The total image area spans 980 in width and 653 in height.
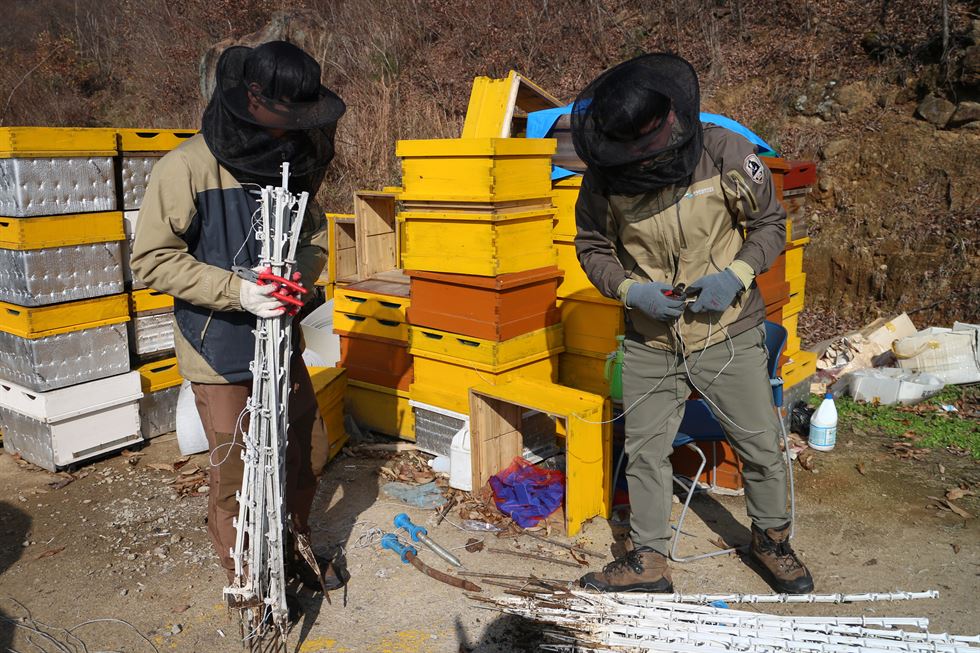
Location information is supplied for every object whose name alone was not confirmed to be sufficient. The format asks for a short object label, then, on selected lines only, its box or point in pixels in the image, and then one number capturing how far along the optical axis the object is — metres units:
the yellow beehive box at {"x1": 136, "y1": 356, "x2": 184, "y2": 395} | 5.64
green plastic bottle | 4.09
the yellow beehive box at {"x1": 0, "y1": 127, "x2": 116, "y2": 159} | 4.81
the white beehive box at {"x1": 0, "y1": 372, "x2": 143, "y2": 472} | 5.19
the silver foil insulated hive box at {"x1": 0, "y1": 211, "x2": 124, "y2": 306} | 4.95
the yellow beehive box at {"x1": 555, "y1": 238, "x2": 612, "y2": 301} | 5.18
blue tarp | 5.88
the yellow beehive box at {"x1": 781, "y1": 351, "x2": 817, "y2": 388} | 5.39
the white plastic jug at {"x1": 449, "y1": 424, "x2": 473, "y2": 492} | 4.77
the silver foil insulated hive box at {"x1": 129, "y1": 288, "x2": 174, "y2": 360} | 5.54
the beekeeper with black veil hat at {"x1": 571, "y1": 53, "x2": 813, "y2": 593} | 3.22
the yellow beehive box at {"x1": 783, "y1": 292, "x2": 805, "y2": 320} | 5.79
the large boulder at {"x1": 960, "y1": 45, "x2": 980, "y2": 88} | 8.23
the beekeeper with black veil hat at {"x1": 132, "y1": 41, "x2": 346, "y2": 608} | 2.97
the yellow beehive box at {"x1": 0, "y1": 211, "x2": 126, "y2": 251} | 4.92
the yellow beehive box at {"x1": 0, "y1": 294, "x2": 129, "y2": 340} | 5.02
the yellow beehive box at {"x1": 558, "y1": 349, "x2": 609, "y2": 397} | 5.28
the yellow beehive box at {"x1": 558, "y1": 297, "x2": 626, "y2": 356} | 5.09
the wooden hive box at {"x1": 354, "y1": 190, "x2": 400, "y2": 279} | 6.26
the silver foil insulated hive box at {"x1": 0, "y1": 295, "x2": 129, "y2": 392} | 5.06
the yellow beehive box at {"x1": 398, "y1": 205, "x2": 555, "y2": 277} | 4.75
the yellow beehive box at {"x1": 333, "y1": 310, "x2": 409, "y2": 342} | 5.57
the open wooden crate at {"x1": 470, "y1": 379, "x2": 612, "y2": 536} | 4.27
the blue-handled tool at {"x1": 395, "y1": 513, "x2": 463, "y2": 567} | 4.05
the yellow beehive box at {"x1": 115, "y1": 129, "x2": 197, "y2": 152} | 5.34
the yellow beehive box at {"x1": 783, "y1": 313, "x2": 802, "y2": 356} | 5.73
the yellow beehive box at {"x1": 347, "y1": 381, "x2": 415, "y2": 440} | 5.64
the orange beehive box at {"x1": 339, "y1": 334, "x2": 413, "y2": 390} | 5.62
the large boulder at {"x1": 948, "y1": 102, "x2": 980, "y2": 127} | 8.16
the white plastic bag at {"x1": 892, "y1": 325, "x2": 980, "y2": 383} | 6.43
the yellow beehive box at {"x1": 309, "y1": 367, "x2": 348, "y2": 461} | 5.31
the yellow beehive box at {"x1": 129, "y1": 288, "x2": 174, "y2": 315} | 5.50
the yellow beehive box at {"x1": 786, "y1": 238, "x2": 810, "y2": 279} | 5.68
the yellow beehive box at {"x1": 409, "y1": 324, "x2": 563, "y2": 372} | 4.84
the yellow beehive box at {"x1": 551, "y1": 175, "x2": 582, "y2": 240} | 5.24
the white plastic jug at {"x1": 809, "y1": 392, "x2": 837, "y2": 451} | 5.25
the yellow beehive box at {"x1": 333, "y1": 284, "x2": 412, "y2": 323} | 5.57
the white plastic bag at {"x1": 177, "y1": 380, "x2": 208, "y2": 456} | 5.41
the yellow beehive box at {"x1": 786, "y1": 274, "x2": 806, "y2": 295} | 5.86
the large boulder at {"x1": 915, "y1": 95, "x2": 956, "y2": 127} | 8.37
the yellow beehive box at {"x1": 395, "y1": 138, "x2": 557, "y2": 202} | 4.65
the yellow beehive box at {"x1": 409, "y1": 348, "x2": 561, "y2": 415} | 4.95
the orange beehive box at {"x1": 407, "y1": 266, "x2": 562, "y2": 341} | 4.79
